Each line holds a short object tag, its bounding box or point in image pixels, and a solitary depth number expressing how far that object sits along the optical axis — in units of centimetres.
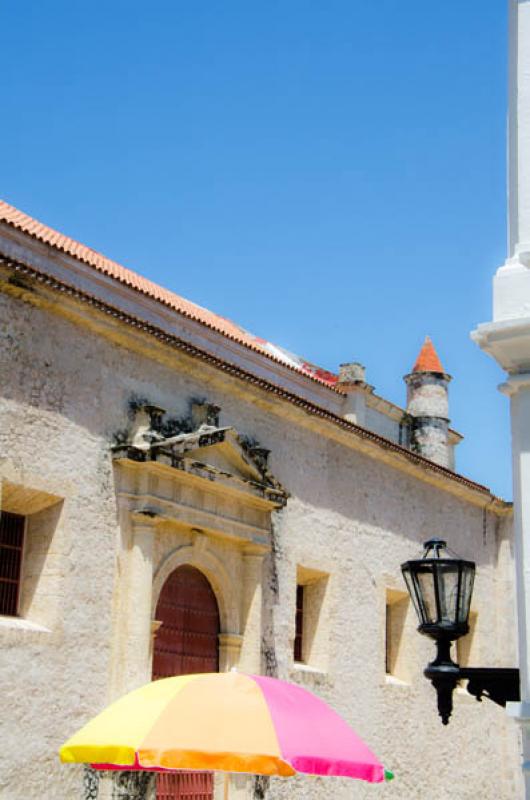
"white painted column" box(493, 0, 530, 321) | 521
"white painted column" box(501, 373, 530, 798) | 477
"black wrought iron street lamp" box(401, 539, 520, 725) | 572
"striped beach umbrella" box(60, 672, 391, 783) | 659
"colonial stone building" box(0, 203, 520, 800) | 1038
